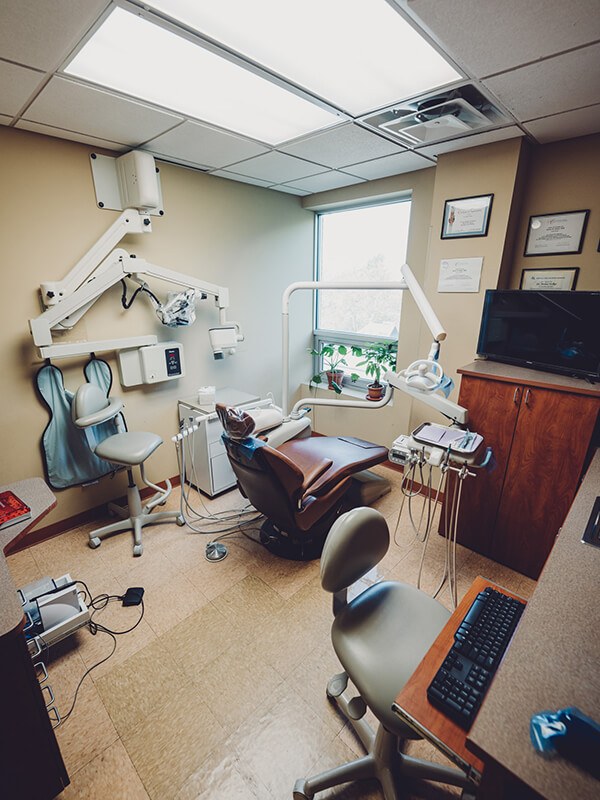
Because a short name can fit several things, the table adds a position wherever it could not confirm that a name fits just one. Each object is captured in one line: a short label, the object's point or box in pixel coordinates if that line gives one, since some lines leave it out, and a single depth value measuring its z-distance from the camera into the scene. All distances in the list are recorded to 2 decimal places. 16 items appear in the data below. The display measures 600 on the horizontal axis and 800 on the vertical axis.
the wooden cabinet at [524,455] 1.87
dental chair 1.93
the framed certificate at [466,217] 2.26
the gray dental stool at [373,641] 1.12
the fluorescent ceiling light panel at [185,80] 1.30
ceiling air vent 1.64
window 3.27
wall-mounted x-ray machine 2.16
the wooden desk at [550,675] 0.62
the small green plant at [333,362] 3.68
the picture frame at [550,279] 2.21
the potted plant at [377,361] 3.32
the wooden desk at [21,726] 1.01
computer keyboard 0.83
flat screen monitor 1.87
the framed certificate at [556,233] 2.14
